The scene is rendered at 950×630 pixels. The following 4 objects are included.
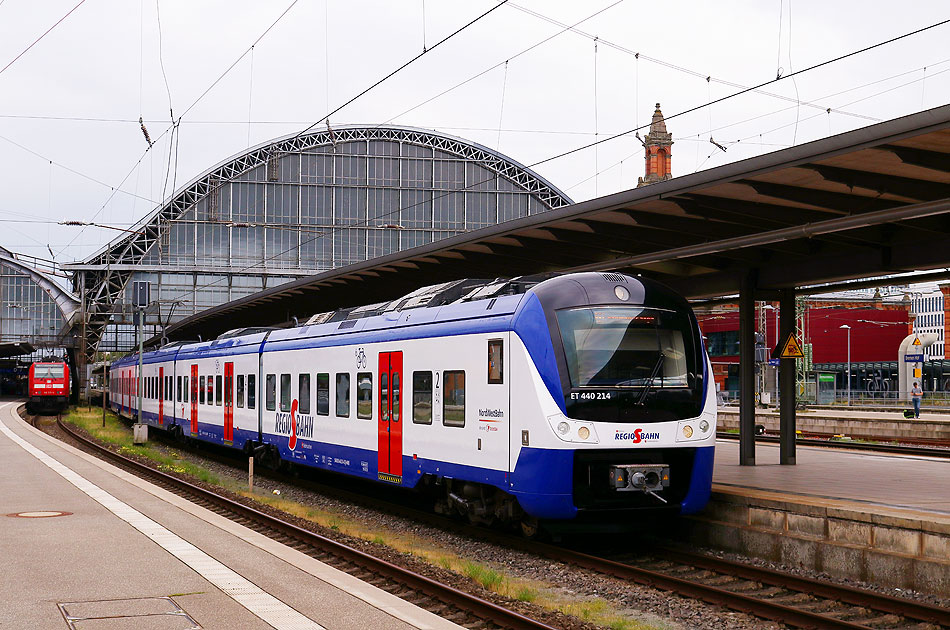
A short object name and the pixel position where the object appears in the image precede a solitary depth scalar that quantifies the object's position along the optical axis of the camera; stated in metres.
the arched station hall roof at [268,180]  74.31
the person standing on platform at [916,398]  39.41
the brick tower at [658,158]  91.50
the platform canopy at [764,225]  11.18
